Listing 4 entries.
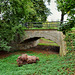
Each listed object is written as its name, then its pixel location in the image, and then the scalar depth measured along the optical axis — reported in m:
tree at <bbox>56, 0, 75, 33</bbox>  3.47
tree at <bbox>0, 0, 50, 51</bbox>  8.84
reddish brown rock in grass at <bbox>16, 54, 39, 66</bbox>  7.26
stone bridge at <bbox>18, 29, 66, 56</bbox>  11.48
